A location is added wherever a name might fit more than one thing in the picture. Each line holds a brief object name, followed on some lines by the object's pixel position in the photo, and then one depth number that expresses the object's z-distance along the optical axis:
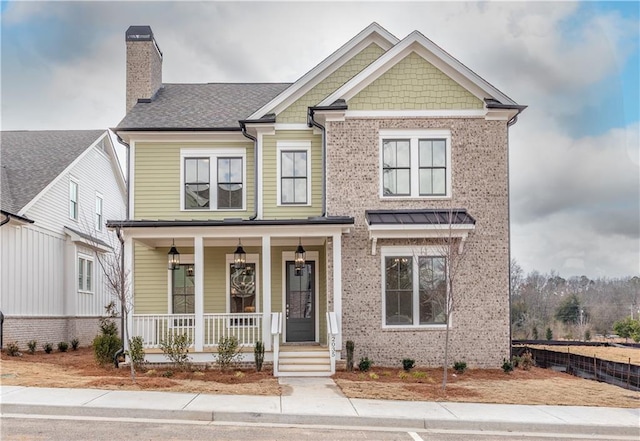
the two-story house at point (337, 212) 14.95
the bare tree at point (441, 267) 15.01
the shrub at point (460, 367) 14.79
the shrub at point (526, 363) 15.88
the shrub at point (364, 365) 14.46
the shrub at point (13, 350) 17.45
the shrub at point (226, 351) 14.12
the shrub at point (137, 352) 13.95
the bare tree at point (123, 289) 12.75
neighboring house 19.12
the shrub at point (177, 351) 14.12
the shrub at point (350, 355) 14.41
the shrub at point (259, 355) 14.31
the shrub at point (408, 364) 14.73
